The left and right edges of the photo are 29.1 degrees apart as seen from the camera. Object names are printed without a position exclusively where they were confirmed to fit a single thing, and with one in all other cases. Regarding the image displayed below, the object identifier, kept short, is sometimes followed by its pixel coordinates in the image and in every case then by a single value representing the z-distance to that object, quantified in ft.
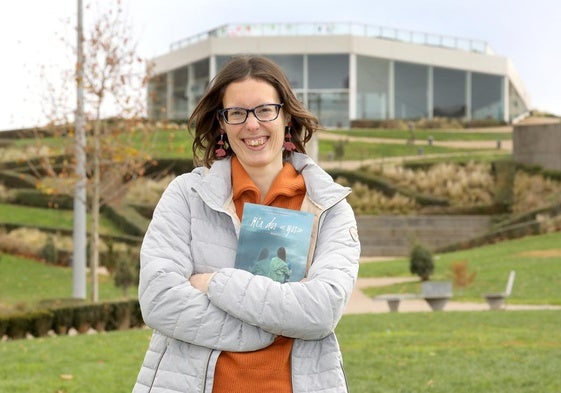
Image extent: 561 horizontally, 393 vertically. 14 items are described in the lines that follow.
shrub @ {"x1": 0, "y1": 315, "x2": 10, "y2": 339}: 49.01
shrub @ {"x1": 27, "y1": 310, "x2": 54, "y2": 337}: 49.96
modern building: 198.59
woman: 9.52
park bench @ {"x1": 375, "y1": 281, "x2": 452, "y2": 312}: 61.72
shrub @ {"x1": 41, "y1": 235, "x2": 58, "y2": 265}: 97.66
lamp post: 63.93
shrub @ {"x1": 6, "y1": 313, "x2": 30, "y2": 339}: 49.21
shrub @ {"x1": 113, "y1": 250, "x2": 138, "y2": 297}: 69.56
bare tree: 66.23
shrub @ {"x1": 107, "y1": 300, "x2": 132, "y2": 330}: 53.47
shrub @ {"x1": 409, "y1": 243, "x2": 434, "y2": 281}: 79.30
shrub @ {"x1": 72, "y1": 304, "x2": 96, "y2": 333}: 52.00
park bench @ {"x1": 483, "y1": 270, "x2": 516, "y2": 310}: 59.41
